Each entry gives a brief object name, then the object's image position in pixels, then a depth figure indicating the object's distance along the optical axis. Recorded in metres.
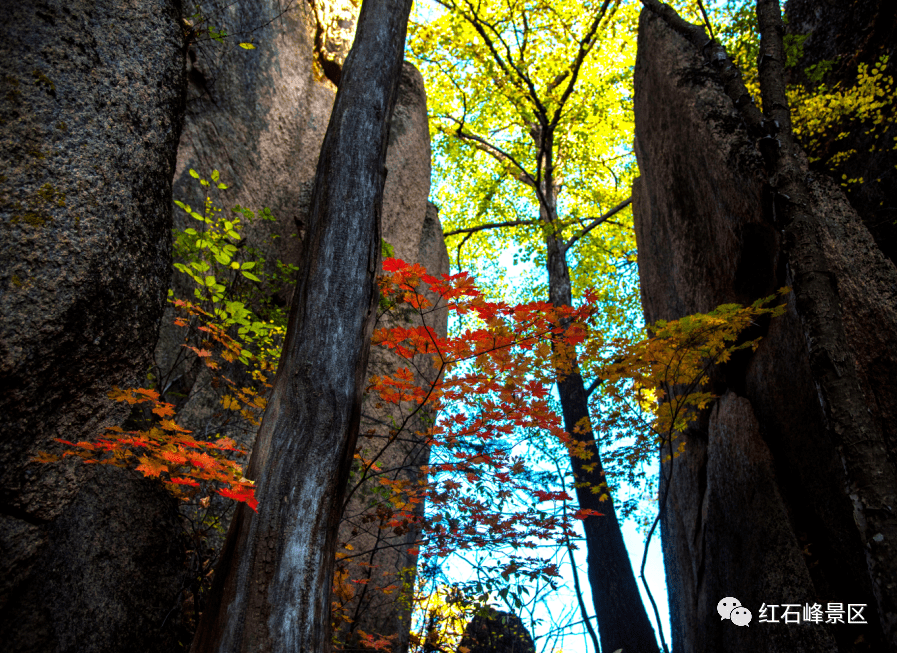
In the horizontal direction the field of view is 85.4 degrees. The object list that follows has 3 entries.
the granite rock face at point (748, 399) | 4.10
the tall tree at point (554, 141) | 6.88
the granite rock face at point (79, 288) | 2.13
